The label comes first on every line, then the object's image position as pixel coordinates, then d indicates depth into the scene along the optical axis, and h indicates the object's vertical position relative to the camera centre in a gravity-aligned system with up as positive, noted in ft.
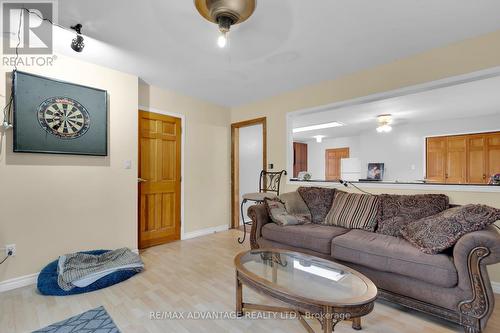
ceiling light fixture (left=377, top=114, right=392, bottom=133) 16.44 +3.25
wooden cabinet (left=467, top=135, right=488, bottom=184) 16.44 +0.58
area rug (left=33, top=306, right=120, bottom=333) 5.67 -3.86
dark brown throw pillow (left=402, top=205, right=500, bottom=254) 5.80 -1.49
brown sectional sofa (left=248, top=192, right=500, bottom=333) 5.35 -2.62
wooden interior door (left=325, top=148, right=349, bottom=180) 25.80 +0.74
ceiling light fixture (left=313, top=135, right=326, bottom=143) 25.02 +3.11
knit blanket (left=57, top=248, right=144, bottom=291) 7.46 -3.45
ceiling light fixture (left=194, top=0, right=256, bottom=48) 5.61 +3.75
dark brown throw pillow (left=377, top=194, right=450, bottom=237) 7.77 -1.42
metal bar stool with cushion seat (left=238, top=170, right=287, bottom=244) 12.17 -1.10
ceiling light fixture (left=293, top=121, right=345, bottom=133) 19.22 +3.38
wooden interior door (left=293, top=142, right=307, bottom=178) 28.04 +1.15
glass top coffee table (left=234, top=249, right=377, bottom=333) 4.30 -2.54
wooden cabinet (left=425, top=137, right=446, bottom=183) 18.12 +0.63
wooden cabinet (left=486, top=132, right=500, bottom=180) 15.99 +0.89
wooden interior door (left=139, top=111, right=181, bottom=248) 11.64 -0.63
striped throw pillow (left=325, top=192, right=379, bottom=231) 8.64 -1.68
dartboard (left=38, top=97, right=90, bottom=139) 8.29 +1.73
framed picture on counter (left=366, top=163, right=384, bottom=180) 21.42 -0.37
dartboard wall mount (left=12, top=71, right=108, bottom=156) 7.85 +1.73
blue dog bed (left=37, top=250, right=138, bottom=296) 7.29 -3.71
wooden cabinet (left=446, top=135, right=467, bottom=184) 17.25 +0.60
